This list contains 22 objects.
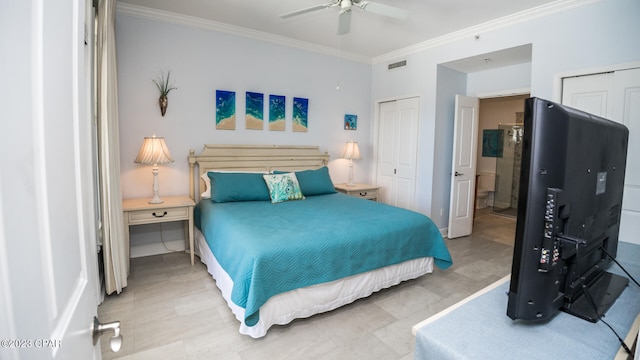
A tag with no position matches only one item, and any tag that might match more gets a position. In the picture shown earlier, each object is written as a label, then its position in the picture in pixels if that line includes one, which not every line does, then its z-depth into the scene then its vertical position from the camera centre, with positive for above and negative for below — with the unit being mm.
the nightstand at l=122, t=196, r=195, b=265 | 3127 -632
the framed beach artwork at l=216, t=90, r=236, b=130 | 3979 +527
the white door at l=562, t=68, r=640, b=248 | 2766 +434
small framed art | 5105 +530
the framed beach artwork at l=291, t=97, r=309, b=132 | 4559 +570
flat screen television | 867 -150
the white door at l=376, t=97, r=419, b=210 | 4762 +72
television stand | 1038 -486
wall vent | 4760 +1392
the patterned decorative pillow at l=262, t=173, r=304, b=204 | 3643 -411
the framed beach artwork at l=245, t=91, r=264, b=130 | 4172 +543
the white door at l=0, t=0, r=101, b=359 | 370 -58
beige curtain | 2447 -62
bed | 2156 -693
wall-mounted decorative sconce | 3604 +696
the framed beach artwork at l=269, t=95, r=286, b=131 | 4348 +564
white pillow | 3756 -408
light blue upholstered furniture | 866 -520
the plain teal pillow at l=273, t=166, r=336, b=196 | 4039 -368
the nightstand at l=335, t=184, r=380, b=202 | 4715 -540
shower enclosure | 6434 -249
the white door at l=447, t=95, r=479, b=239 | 4539 -117
